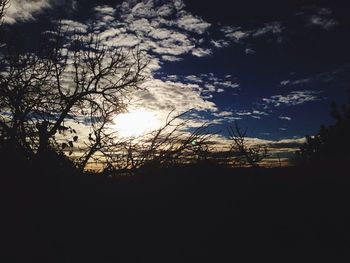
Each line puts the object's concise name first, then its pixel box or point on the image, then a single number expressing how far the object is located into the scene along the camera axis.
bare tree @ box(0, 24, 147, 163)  8.39
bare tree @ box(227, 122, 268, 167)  7.63
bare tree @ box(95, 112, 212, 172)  7.49
